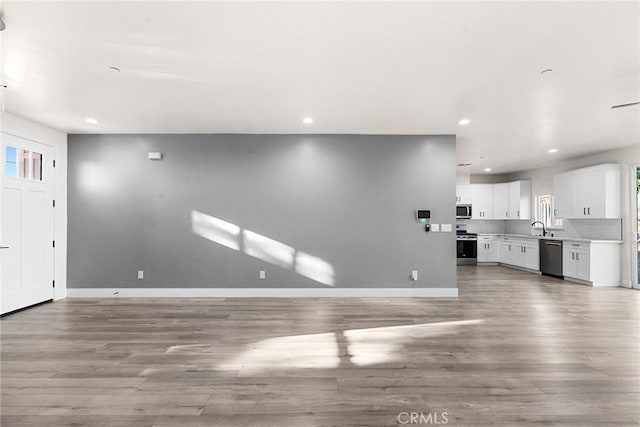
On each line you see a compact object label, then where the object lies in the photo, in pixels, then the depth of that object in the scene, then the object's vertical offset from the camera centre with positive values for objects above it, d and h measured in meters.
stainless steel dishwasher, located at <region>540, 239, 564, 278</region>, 7.72 -0.98
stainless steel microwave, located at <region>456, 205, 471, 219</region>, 10.12 +0.17
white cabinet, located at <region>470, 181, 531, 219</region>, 9.65 +0.48
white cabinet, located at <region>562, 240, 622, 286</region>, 6.80 -0.96
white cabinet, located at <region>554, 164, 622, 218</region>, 6.88 +0.51
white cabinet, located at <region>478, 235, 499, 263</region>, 9.99 -0.97
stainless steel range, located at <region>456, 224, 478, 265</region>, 10.06 -1.00
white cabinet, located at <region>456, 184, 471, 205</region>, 10.24 +0.69
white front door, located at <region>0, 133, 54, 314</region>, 4.72 -0.06
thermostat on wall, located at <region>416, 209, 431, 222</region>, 5.85 +0.04
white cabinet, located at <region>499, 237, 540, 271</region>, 8.49 -0.98
